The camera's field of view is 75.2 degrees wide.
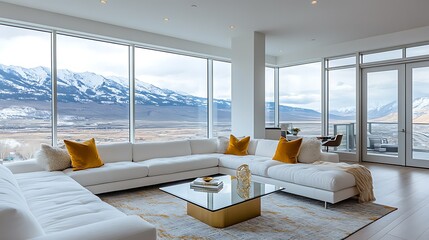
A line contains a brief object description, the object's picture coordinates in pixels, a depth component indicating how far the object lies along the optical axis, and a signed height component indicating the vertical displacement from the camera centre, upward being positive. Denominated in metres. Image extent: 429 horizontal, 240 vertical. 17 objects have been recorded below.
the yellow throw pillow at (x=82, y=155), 4.12 -0.55
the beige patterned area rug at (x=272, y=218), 2.80 -1.15
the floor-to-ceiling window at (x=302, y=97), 8.41 +0.69
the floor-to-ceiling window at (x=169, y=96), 6.54 +0.59
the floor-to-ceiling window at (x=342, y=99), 7.54 +0.55
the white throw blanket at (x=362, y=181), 3.74 -0.85
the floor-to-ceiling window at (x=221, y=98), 7.85 +0.59
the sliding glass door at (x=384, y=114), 6.70 +0.11
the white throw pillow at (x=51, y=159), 3.99 -0.57
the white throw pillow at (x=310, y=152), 4.62 -0.56
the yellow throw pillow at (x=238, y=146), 5.61 -0.56
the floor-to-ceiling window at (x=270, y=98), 9.29 +0.70
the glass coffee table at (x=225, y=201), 2.87 -0.85
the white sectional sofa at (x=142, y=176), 2.08 -0.73
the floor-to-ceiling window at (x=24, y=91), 4.87 +0.52
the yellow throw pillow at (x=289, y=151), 4.60 -0.54
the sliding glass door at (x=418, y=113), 6.30 +0.12
